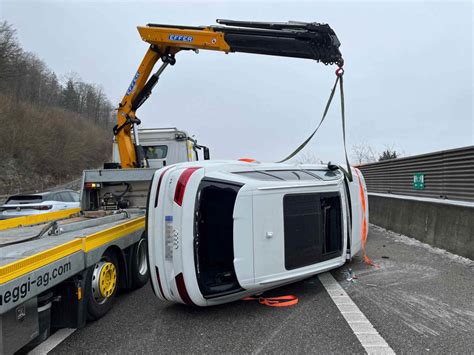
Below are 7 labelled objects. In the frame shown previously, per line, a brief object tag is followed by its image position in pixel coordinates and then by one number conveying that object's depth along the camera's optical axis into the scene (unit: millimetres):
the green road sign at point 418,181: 9445
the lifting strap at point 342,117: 5594
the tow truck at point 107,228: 2807
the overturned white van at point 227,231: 3861
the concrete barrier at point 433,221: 6148
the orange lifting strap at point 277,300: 4370
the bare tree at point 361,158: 34062
